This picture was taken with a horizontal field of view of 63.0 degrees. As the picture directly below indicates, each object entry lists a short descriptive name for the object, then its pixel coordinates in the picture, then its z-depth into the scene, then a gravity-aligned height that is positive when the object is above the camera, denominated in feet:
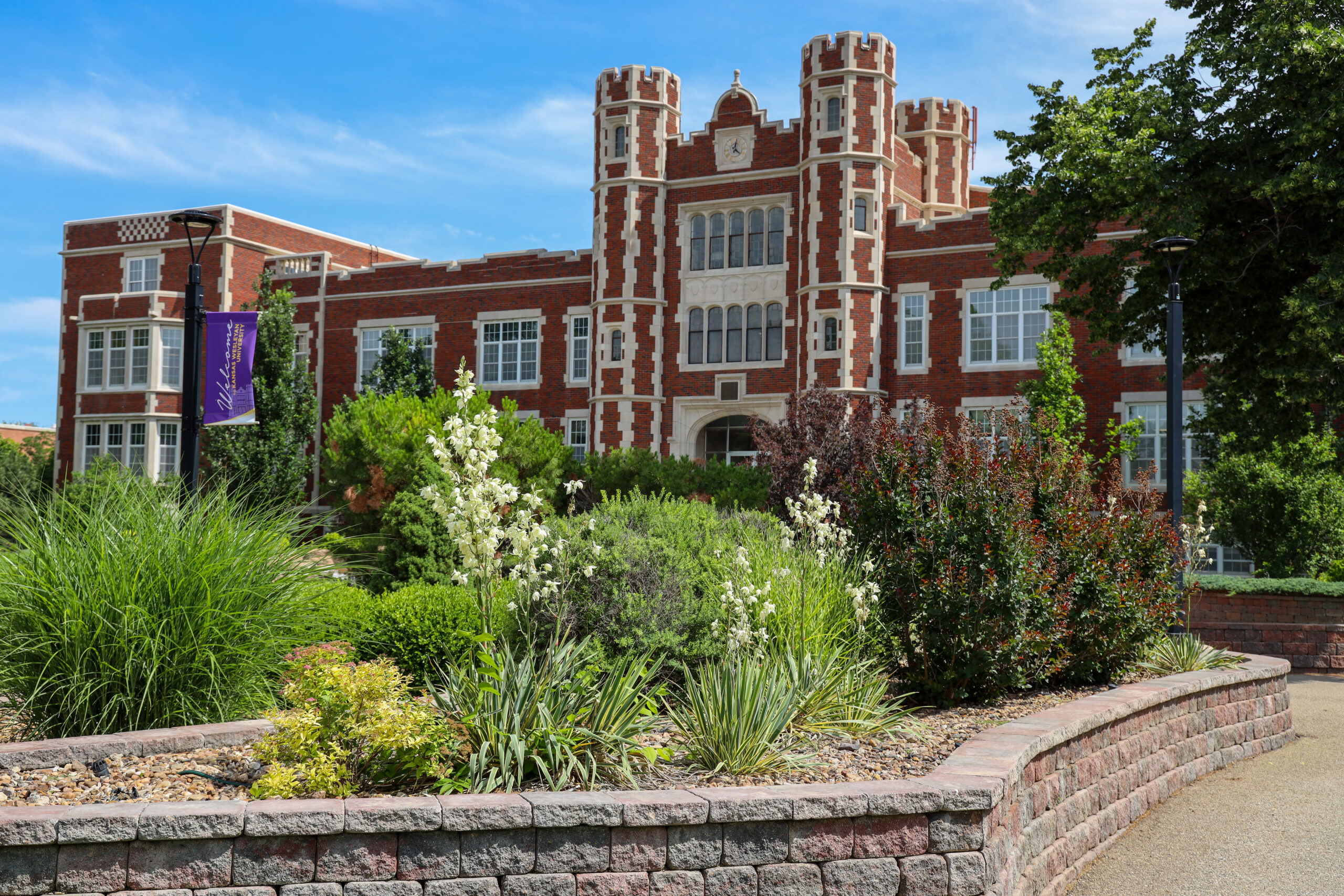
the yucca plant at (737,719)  18.13 -3.88
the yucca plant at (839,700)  21.07 -4.14
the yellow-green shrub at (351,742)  15.83 -3.83
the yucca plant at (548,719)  16.55 -3.71
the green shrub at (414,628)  26.99 -3.53
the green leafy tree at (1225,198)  50.26 +14.74
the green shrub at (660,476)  59.26 +0.84
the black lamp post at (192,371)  34.40 +3.63
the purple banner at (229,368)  40.34 +4.38
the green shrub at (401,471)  41.65 +0.72
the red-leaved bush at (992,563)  23.94 -1.56
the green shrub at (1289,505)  67.00 -0.40
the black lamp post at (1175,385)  39.96 +4.18
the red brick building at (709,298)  90.17 +17.73
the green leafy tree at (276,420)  102.32 +6.26
